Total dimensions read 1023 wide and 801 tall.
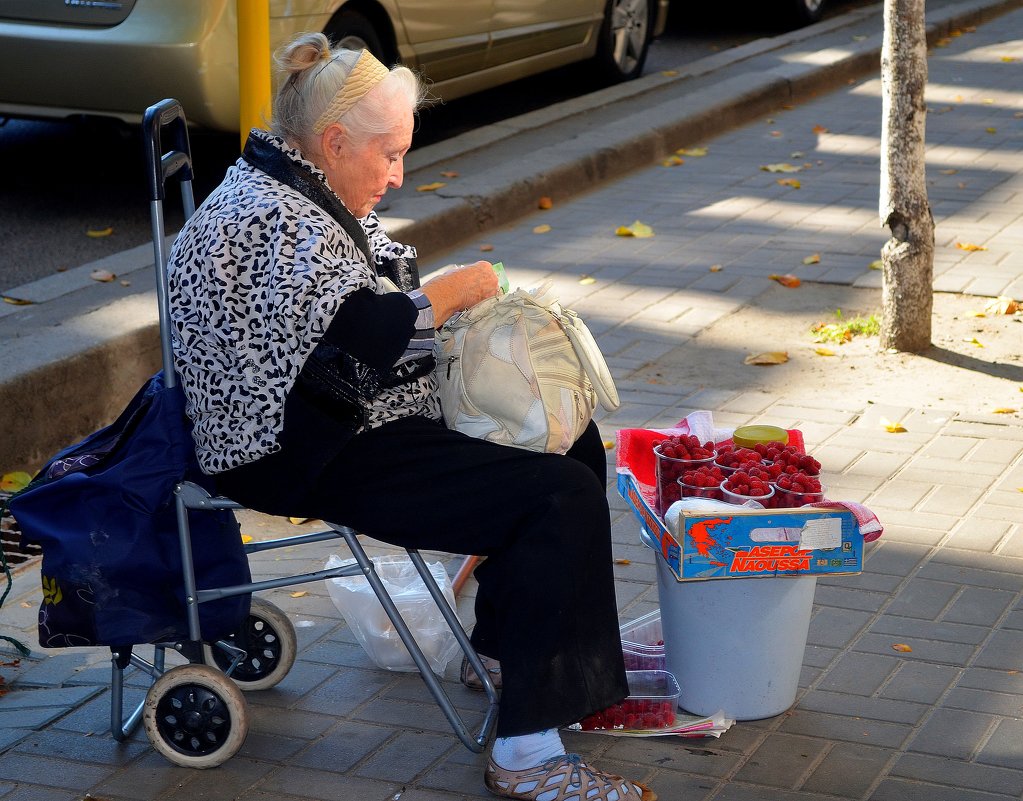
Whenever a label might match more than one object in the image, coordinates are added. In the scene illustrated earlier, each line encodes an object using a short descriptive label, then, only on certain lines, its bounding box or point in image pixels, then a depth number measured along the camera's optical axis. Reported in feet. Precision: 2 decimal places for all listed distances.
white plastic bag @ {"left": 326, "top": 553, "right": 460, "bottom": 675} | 10.75
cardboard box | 9.03
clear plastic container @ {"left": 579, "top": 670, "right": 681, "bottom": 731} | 9.72
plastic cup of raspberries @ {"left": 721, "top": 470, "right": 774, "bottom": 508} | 9.33
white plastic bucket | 9.46
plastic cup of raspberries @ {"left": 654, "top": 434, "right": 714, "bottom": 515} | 9.75
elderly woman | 8.61
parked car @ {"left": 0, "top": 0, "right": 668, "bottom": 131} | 19.86
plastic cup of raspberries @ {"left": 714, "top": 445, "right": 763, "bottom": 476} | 9.75
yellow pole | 13.00
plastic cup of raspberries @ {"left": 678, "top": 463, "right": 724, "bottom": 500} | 9.45
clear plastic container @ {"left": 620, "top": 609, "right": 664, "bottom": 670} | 10.44
